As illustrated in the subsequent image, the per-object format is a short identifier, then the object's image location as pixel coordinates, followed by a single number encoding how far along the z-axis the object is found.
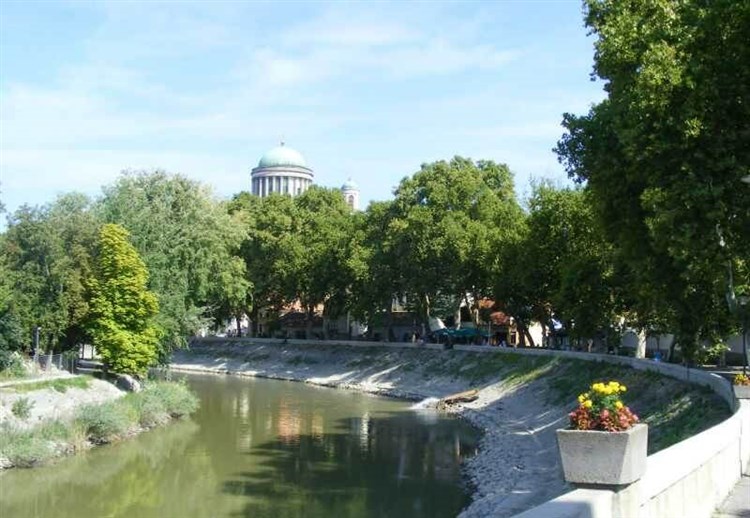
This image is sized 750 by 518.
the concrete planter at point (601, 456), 7.67
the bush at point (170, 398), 42.56
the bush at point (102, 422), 35.59
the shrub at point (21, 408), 33.25
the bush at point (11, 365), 38.97
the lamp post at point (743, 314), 25.06
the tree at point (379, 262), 67.56
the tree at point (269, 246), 81.31
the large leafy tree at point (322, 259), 77.00
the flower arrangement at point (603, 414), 8.07
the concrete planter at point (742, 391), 17.77
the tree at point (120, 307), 42.59
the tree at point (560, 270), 45.22
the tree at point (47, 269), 41.81
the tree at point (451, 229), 62.03
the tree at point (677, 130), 22.20
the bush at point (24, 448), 30.42
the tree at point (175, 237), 47.06
